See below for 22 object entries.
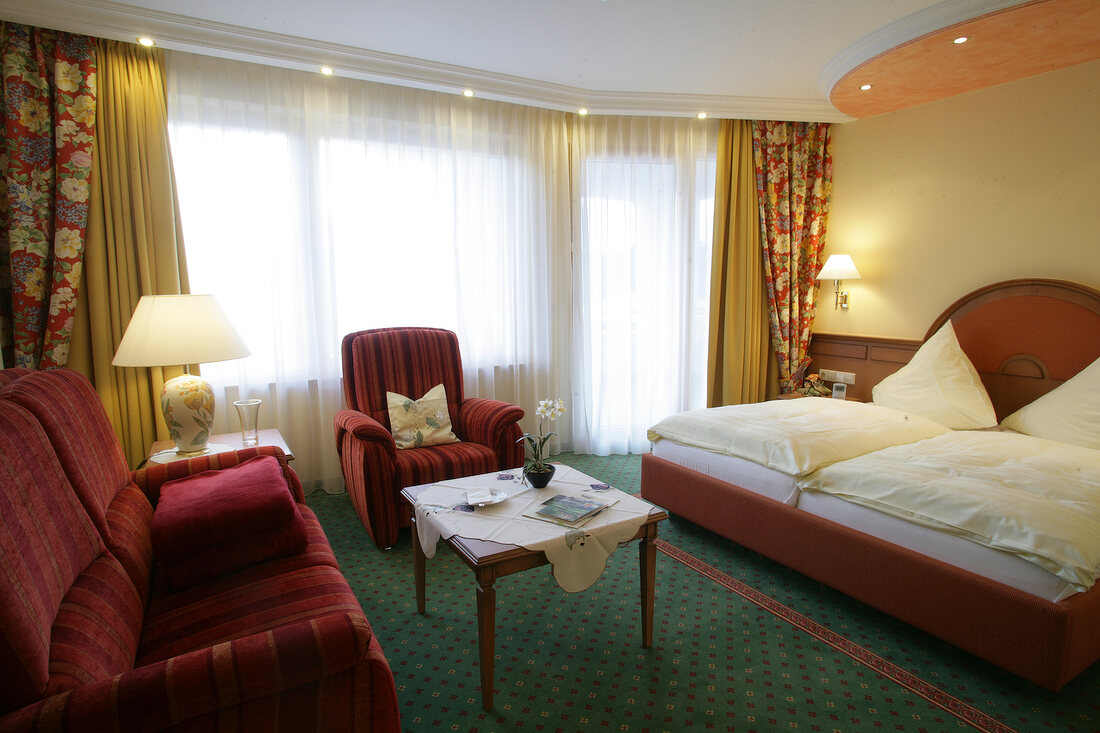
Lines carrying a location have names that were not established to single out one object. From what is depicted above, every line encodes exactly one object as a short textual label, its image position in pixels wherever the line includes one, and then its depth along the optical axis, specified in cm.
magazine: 205
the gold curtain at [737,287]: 461
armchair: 295
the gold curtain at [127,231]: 298
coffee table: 180
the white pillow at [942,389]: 337
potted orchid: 238
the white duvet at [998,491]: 184
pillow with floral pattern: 337
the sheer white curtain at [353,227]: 338
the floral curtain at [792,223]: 461
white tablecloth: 192
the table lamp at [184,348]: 250
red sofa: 102
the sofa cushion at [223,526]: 172
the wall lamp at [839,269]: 428
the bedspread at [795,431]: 267
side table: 263
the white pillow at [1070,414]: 288
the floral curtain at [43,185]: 277
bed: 183
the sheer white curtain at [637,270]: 453
